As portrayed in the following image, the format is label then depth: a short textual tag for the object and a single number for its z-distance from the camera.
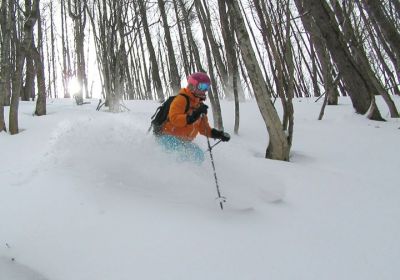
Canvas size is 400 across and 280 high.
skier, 3.81
